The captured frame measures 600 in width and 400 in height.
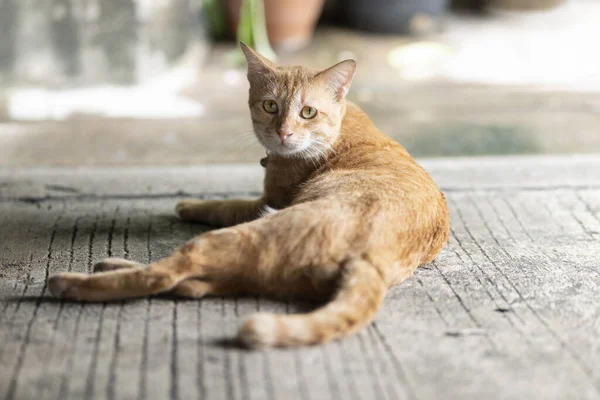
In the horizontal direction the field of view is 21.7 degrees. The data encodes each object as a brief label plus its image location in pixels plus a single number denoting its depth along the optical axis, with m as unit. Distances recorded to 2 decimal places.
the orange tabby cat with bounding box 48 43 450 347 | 1.49
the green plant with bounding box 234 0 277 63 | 2.45
